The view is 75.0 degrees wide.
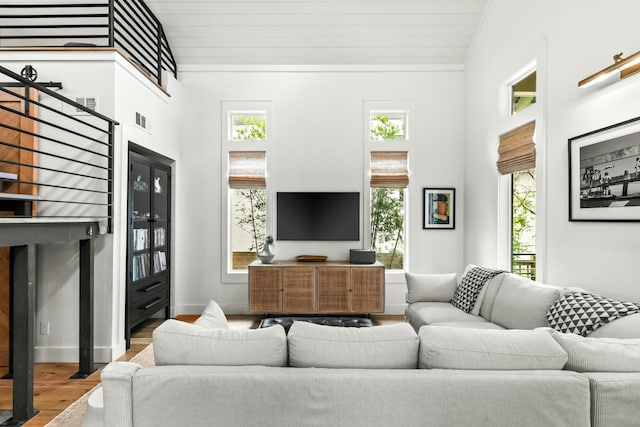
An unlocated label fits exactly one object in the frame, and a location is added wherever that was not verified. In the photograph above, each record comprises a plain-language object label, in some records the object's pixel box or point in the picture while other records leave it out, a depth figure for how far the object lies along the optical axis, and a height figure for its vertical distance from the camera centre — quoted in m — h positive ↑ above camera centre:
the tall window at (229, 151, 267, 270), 5.88 -0.09
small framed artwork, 5.79 +0.11
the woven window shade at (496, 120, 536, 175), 4.03 +0.70
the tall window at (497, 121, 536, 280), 4.12 +0.30
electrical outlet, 3.82 -1.01
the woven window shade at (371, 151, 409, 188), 5.79 +0.71
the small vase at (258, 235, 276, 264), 5.43 -0.46
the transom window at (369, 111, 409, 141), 5.88 +1.30
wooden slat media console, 5.27 -0.89
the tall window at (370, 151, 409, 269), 5.79 +0.14
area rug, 2.69 -1.34
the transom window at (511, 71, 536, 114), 4.22 +1.32
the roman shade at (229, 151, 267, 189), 5.76 +0.68
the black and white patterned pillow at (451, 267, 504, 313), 3.91 -0.66
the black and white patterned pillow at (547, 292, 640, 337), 2.53 -0.59
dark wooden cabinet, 4.28 -0.25
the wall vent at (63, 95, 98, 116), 3.82 +1.05
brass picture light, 2.41 +0.94
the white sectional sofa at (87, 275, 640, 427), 1.63 -0.66
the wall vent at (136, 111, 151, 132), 4.33 +1.02
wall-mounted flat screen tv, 5.72 +0.02
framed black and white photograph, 2.76 +0.33
